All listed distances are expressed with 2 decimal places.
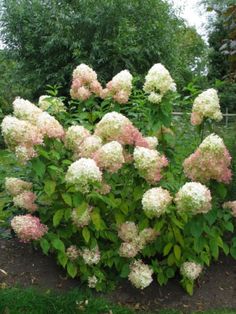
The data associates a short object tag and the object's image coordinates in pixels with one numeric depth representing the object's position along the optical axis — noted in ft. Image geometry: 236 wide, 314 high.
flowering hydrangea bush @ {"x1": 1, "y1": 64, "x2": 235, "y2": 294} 6.91
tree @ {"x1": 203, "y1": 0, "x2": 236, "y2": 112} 8.22
